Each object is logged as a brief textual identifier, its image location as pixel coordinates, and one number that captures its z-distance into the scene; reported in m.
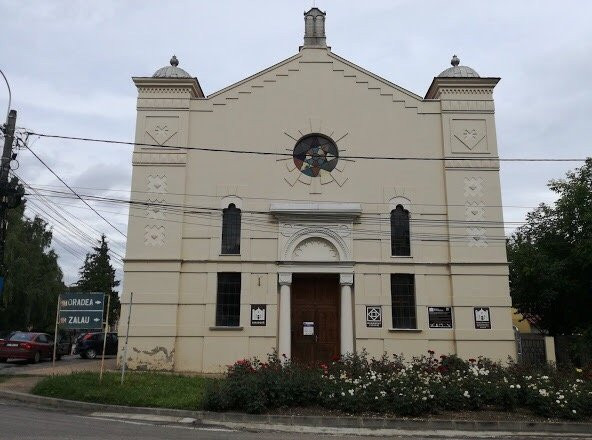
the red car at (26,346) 24.42
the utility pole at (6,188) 16.11
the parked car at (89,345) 30.61
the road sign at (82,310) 15.47
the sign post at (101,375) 15.21
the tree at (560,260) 23.83
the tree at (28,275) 39.19
